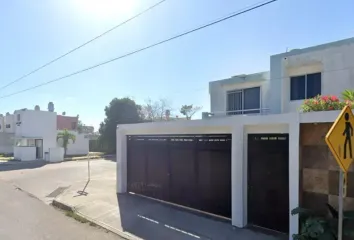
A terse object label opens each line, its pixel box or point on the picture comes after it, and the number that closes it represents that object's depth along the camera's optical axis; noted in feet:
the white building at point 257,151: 23.31
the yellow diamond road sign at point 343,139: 13.00
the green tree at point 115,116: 141.28
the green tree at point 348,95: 22.25
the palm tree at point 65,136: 131.85
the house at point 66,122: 186.73
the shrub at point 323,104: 22.67
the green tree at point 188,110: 161.17
